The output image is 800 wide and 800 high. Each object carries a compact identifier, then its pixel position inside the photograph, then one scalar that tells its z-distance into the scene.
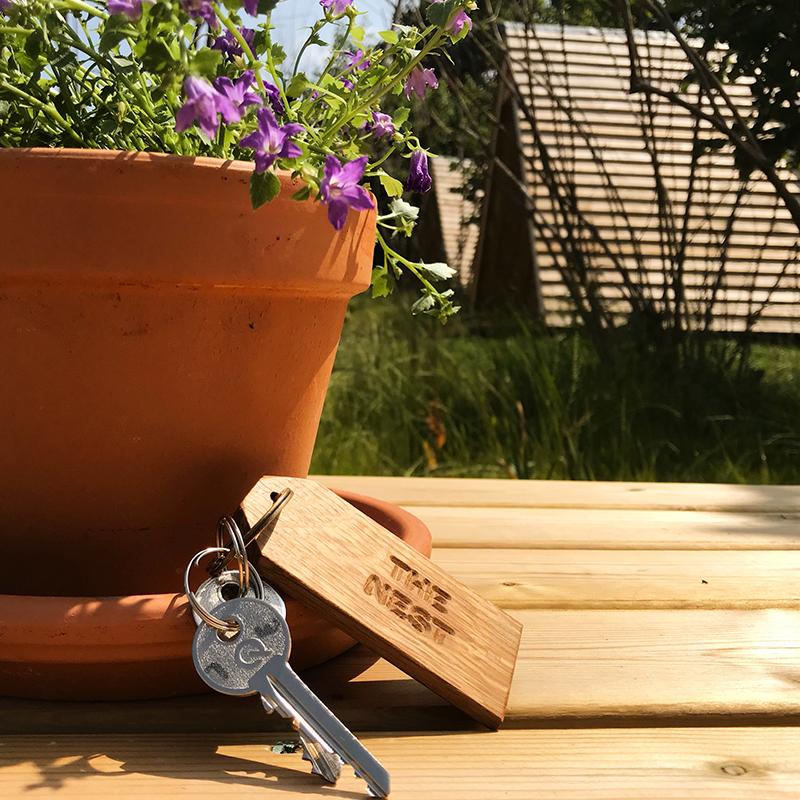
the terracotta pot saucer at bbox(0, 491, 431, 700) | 0.26
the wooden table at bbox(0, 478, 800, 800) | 0.24
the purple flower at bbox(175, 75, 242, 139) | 0.24
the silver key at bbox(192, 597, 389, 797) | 0.24
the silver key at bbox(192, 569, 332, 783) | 0.24
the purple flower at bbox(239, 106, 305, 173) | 0.26
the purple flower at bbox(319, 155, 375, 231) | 0.27
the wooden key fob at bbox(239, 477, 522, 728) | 0.27
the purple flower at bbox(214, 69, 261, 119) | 0.27
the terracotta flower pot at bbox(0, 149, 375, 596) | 0.28
